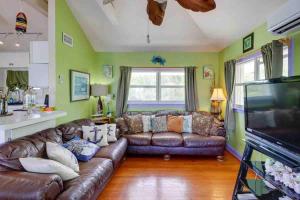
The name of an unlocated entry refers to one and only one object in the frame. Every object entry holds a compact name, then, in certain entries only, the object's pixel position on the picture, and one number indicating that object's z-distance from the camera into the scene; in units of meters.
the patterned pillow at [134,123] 3.10
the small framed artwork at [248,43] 2.45
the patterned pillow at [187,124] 3.11
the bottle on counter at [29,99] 2.03
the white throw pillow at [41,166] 1.29
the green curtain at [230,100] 2.91
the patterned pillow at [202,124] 2.98
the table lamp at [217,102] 3.25
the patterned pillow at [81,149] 1.92
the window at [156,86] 3.69
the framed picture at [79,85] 2.73
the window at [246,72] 2.41
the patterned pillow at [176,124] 3.13
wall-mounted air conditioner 1.40
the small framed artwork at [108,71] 3.63
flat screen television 1.15
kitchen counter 1.46
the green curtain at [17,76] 5.09
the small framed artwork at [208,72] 3.60
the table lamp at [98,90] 3.36
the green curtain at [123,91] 3.55
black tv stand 1.17
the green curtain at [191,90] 3.55
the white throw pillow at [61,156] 1.58
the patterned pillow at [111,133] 2.59
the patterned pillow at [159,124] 3.15
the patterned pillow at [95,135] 2.38
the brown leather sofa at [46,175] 1.10
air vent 2.51
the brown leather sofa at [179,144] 2.77
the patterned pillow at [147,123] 3.16
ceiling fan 1.27
